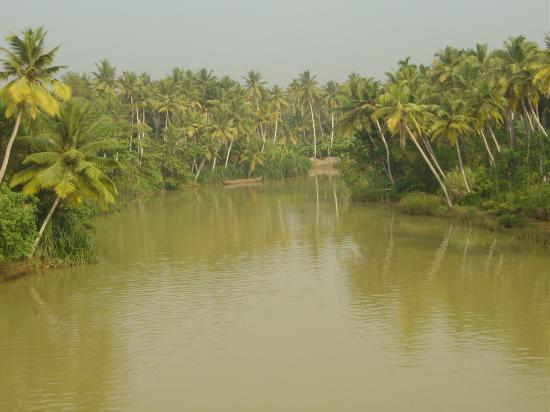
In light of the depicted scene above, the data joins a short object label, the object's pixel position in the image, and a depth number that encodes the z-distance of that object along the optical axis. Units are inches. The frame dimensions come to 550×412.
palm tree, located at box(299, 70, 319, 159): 5300.2
